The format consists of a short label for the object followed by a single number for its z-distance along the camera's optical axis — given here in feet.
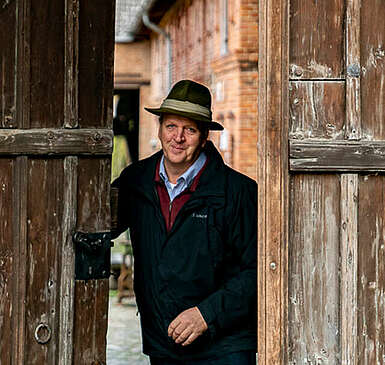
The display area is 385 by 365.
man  14.08
